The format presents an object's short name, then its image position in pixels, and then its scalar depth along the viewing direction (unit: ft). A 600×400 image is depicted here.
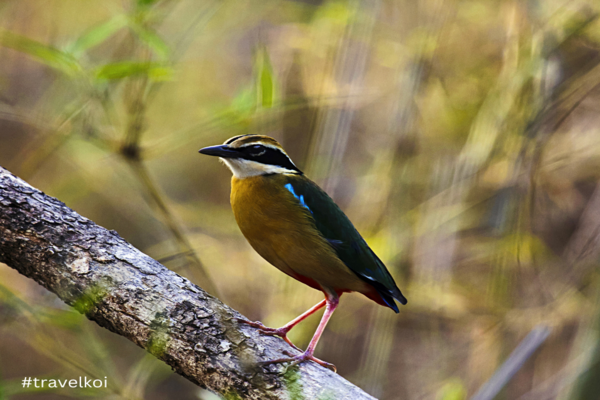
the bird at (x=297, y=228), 20.95
